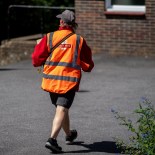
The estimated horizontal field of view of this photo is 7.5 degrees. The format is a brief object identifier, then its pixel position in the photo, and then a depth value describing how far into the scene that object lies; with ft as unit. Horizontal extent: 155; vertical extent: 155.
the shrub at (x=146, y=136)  38.61
